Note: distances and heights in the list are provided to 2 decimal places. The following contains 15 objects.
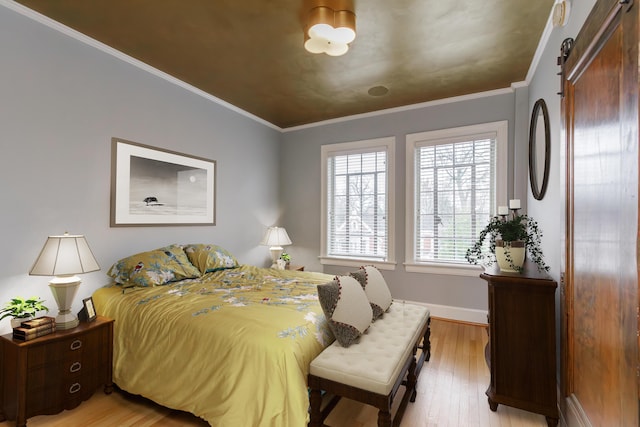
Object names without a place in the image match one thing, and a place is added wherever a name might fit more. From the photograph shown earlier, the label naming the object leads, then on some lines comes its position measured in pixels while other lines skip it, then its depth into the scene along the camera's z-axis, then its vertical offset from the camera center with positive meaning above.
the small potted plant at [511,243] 2.06 -0.16
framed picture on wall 2.85 +0.33
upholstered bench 1.54 -0.82
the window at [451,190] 3.69 +0.39
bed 1.60 -0.75
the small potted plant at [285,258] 4.42 -0.58
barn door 1.04 +0.01
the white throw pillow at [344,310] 1.88 -0.59
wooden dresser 1.84 -0.76
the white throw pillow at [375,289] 2.34 -0.56
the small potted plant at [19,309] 1.99 -0.64
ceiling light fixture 2.18 +1.44
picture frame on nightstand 2.25 -0.71
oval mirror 2.42 +0.64
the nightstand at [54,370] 1.85 -1.02
